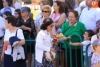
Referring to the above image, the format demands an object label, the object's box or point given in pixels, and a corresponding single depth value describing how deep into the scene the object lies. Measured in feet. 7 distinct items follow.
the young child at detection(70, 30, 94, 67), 47.16
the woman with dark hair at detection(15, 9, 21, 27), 52.65
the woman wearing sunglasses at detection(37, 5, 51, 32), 49.49
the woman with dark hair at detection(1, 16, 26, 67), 46.10
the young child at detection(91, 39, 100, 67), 40.11
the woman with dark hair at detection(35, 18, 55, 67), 44.30
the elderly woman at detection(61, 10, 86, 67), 49.00
